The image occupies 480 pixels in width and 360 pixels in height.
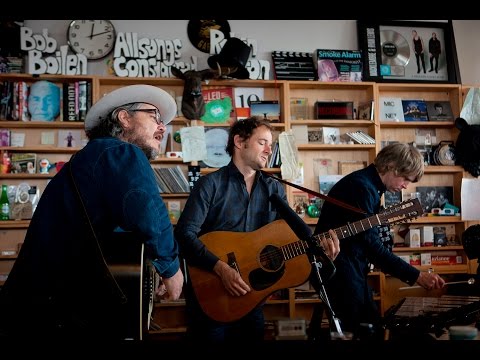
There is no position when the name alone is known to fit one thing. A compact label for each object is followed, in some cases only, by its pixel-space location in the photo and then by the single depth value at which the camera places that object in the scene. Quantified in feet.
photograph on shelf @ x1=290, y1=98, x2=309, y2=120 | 17.26
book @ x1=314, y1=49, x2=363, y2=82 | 16.96
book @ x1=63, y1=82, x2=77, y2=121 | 15.71
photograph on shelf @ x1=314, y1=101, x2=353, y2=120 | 16.96
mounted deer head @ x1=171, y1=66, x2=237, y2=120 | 15.80
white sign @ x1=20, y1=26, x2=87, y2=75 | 15.94
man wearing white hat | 5.06
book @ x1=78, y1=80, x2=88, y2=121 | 15.75
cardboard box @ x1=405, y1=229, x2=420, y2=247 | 17.12
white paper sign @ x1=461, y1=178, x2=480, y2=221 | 17.21
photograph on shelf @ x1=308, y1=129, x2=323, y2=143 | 17.21
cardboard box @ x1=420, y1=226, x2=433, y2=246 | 17.20
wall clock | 16.42
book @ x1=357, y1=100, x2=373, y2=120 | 16.97
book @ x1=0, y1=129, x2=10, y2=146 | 15.74
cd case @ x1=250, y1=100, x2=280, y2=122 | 16.72
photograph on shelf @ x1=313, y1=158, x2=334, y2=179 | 17.30
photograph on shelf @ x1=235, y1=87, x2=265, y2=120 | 16.80
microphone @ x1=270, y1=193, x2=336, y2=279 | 6.64
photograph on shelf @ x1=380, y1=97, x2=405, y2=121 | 17.54
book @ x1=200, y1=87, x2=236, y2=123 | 16.62
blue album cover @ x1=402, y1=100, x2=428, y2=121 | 17.69
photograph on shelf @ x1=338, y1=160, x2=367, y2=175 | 17.26
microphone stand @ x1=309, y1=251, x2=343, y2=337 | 6.84
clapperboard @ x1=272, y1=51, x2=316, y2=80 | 16.88
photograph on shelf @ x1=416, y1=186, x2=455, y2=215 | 17.58
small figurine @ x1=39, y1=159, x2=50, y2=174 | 15.71
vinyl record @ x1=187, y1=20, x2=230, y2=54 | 17.08
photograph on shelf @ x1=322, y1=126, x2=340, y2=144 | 17.20
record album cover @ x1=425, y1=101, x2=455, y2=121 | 17.76
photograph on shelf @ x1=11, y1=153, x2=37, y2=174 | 15.66
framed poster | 17.60
